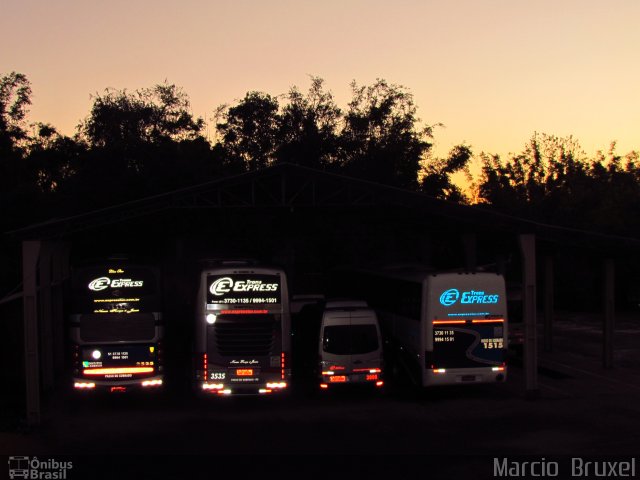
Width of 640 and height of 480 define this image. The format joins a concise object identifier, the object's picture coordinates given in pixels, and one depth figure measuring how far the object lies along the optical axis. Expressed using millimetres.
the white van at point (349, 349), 20062
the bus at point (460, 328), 19625
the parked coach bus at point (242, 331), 19094
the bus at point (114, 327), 19406
